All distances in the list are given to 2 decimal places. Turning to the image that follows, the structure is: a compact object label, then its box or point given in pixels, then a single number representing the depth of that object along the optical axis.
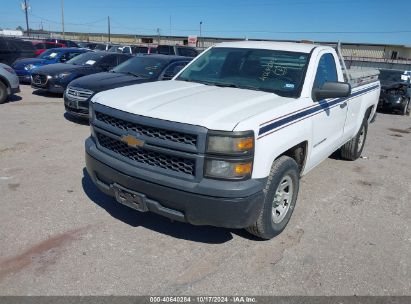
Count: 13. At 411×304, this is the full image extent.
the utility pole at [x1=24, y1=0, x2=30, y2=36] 65.25
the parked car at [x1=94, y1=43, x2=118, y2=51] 27.19
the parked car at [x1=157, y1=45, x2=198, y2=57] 20.36
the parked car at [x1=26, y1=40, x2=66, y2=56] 16.98
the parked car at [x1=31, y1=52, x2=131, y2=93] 10.78
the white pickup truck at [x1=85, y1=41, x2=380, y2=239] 3.01
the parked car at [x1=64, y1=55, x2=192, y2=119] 8.23
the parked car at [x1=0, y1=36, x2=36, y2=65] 14.60
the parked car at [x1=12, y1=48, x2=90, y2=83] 13.60
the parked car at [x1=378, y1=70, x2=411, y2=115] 13.37
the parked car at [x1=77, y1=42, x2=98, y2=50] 27.70
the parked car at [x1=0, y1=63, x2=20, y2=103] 9.88
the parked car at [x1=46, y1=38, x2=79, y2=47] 24.22
